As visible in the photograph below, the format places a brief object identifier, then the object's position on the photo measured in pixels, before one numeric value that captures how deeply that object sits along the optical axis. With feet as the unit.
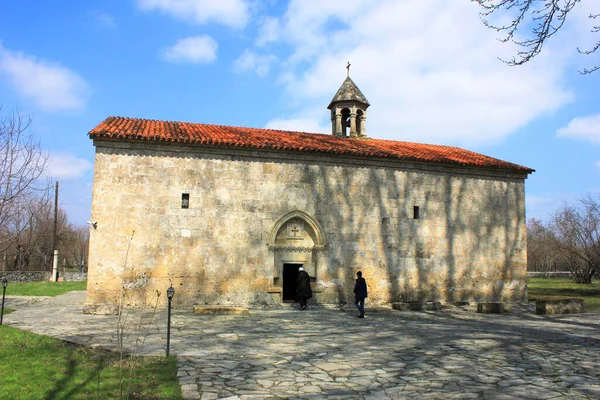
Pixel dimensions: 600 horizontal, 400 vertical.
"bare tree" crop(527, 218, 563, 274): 193.65
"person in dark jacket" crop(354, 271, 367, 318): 42.01
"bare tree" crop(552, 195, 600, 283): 87.10
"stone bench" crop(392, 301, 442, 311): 48.37
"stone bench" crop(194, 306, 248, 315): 40.83
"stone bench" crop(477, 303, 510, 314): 48.96
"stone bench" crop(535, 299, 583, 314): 47.91
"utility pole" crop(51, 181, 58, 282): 104.68
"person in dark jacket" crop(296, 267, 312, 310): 46.09
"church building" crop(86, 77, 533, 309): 44.60
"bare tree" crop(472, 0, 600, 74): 19.38
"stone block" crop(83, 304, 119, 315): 42.19
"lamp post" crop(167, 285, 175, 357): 24.34
